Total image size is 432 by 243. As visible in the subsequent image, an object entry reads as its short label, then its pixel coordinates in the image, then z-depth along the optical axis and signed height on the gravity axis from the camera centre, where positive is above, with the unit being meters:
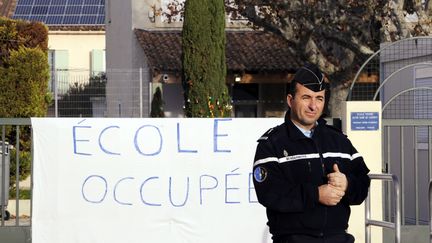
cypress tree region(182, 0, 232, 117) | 18.27 +1.51
